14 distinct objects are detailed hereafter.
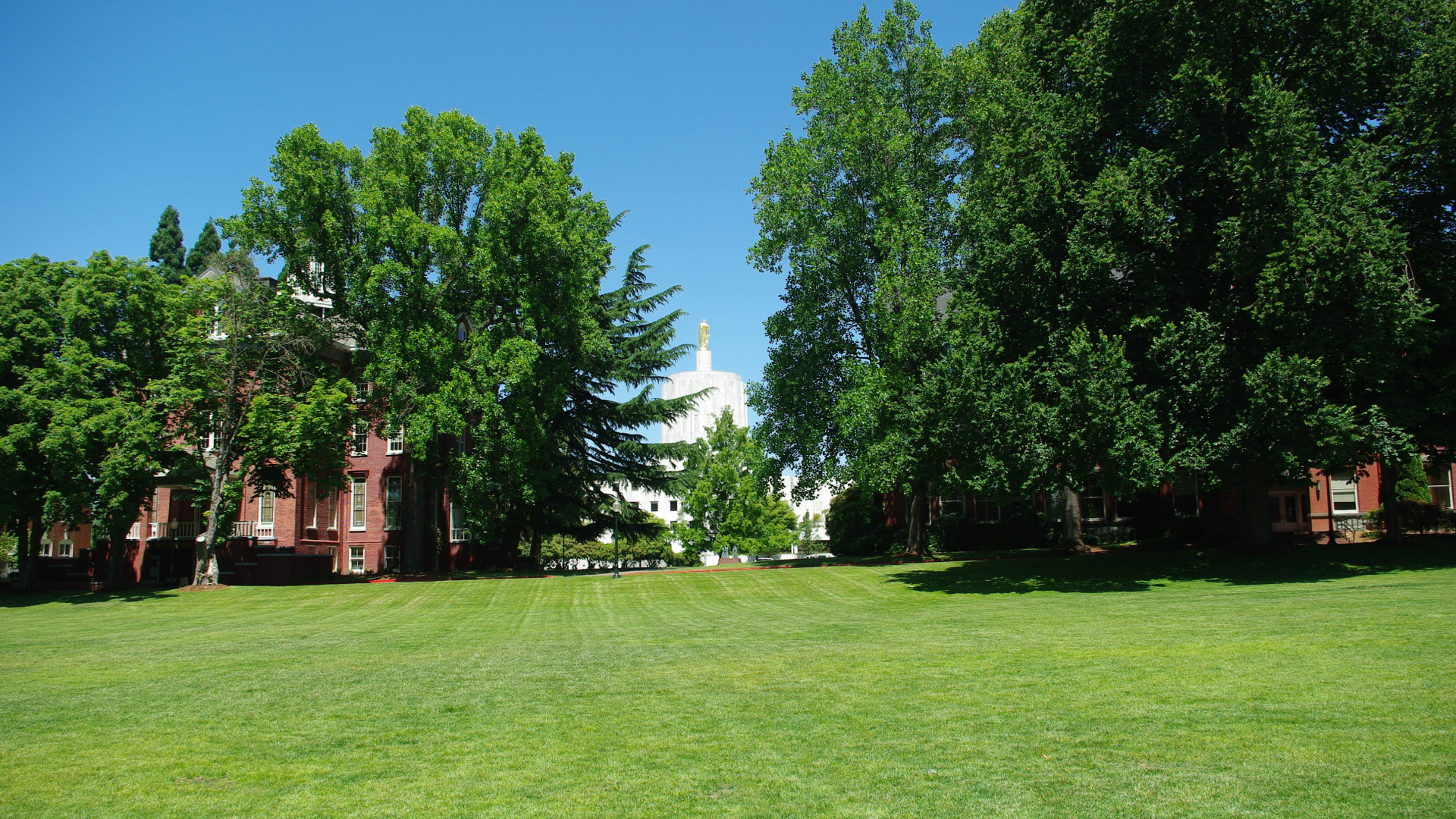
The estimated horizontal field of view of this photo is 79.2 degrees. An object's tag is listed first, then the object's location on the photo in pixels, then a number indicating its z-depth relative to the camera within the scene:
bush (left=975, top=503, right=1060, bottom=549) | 39.81
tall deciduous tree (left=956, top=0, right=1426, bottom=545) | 20.50
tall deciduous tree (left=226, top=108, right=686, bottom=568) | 32.59
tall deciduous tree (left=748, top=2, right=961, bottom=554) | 31.69
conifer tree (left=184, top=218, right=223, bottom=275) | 70.44
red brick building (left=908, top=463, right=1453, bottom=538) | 35.53
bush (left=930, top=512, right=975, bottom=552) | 40.84
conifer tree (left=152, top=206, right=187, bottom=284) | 71.12
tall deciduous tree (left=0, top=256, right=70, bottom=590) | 28.94
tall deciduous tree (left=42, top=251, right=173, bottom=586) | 29.41
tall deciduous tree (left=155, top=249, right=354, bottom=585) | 32.19
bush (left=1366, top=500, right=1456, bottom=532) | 31.80
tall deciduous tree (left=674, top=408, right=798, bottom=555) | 44.78
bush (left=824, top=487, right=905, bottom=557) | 43.56
